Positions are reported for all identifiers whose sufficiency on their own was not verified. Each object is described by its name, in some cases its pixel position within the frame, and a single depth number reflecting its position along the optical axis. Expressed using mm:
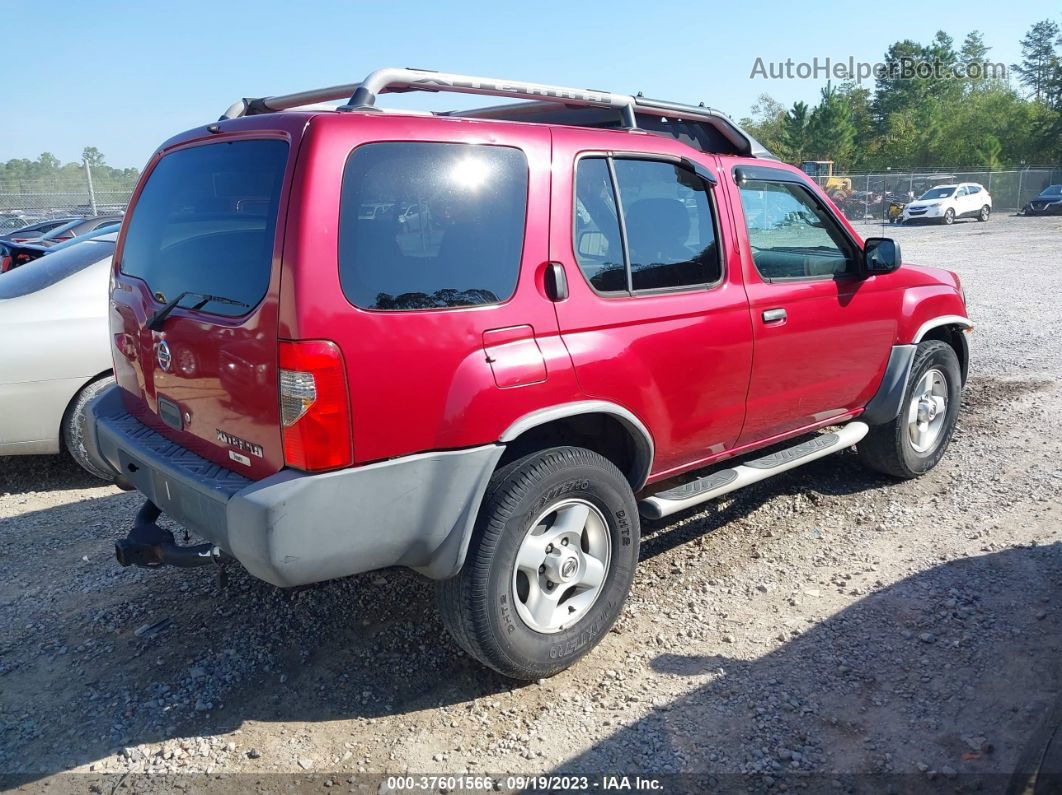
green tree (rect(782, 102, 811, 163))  64250
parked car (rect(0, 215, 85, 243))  16592
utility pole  20188
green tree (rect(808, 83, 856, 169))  62344
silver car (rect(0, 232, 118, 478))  5008
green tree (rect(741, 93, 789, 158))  67250
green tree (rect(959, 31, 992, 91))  69812
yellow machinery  36688
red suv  2680
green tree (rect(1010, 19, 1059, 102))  75600
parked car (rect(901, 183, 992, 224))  34031
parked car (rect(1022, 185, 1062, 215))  36969
